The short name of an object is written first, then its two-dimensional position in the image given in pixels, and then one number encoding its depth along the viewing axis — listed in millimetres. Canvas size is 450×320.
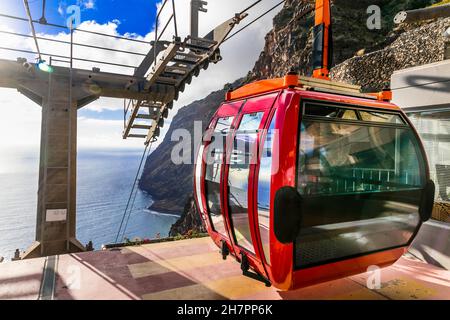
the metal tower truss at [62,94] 6113
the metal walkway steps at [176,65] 6105
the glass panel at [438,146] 5539
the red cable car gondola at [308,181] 2807
